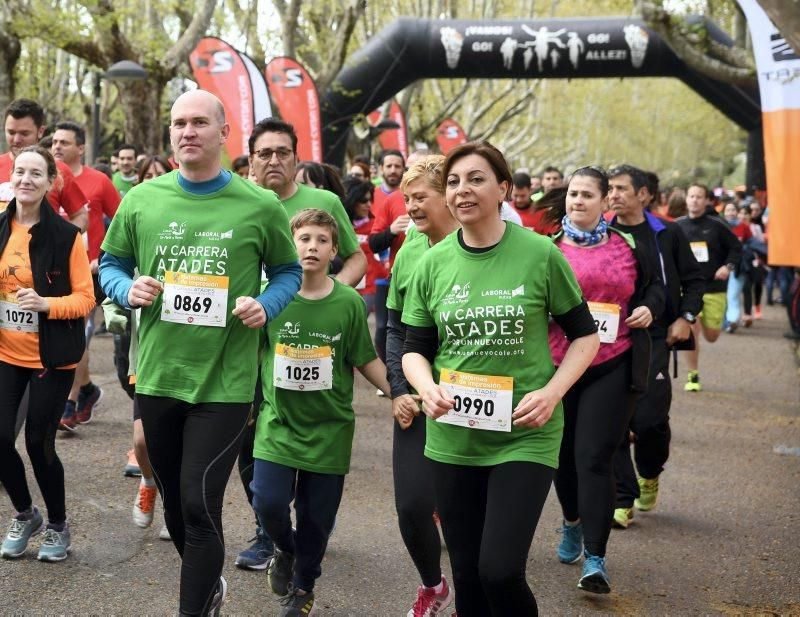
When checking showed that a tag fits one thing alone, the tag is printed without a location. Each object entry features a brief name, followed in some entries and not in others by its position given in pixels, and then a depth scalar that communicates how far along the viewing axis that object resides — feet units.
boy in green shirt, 15.78
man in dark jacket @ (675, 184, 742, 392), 37.09
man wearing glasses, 18.21
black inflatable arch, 72.23
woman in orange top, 17.51
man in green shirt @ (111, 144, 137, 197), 41.97
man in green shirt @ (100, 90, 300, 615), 13.28
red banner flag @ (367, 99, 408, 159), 82.48
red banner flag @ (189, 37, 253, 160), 43.98
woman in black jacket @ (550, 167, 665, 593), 17.49
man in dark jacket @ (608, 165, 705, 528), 20.81
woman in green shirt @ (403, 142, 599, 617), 12.17
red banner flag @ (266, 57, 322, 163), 51.75
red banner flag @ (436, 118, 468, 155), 95.76
